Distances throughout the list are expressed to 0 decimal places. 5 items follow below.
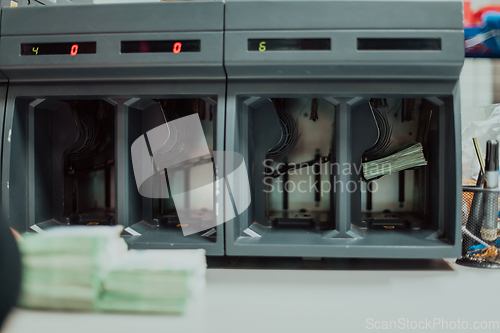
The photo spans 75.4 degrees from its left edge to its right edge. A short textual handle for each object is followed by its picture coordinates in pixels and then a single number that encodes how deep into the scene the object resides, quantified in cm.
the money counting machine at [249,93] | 74
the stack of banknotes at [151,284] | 50
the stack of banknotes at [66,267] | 42
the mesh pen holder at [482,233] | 80
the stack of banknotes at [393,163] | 89
